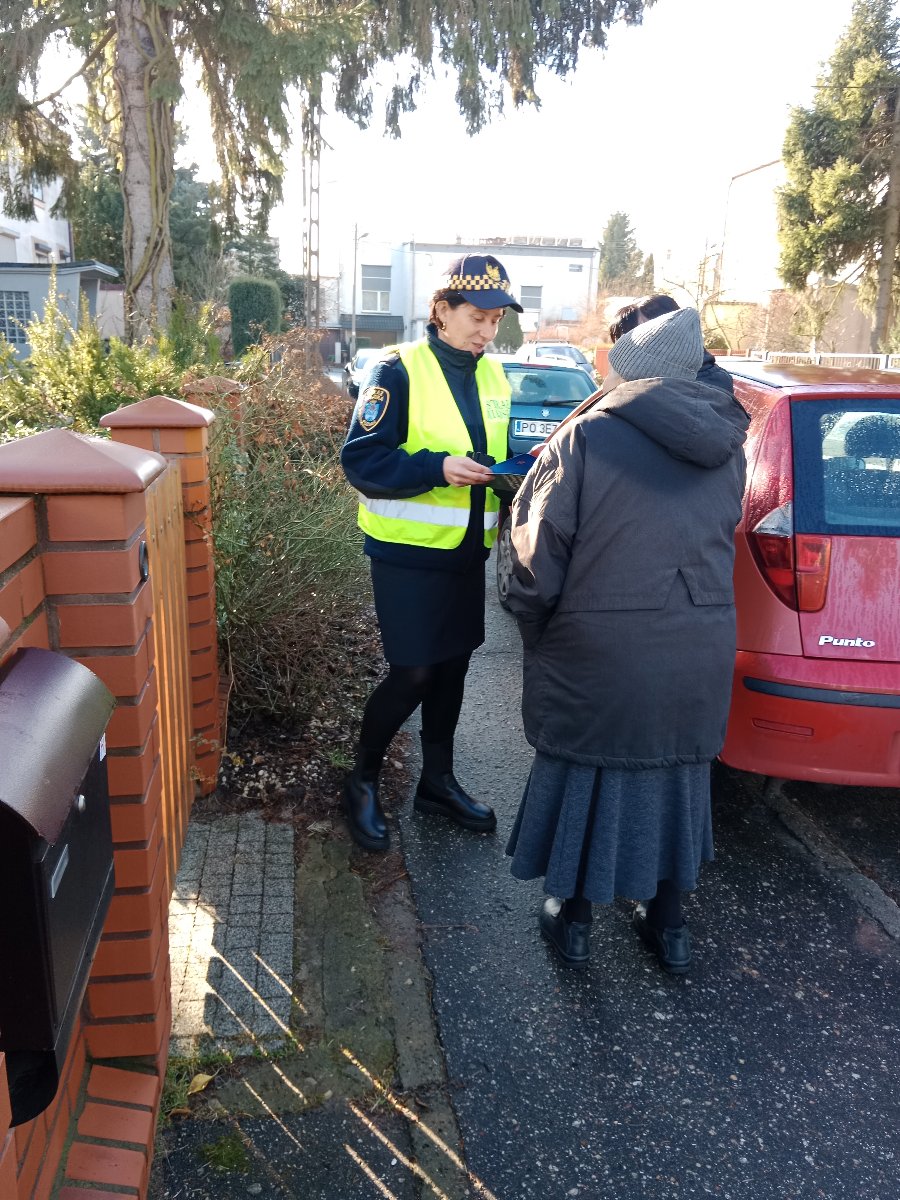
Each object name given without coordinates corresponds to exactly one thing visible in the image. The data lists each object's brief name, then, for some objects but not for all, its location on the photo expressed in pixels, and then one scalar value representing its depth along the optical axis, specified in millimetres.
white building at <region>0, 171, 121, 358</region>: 18203
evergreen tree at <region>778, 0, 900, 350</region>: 21266
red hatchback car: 2990
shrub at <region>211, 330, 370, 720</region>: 3799
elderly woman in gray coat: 2314
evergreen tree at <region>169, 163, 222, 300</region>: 21453
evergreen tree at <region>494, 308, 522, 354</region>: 39828
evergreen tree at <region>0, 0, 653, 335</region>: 9047
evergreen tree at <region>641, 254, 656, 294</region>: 48722
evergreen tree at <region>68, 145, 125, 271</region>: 27142
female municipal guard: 2902
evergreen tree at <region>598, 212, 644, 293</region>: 77625
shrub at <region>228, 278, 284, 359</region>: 22094
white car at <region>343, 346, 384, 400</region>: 16539
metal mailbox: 995
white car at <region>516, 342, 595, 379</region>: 25703
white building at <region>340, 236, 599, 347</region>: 56250
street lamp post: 51094
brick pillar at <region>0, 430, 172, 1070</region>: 1590
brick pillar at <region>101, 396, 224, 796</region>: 2955
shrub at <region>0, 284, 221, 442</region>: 4672
